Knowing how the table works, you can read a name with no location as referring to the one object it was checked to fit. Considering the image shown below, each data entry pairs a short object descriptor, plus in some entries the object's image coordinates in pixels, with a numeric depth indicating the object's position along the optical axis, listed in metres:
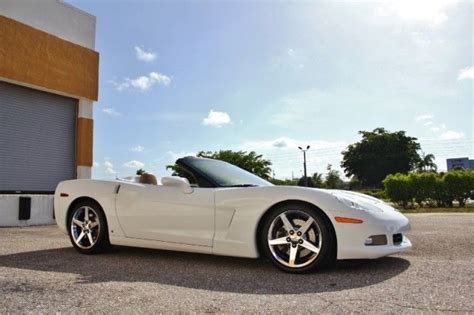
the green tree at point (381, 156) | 67.25
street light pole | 37.94
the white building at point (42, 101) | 11.71
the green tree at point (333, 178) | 70.31
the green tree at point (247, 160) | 42.44
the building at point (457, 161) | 100.90
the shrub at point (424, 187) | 22.69
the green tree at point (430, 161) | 94.56
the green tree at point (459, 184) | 22.39
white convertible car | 3.99
